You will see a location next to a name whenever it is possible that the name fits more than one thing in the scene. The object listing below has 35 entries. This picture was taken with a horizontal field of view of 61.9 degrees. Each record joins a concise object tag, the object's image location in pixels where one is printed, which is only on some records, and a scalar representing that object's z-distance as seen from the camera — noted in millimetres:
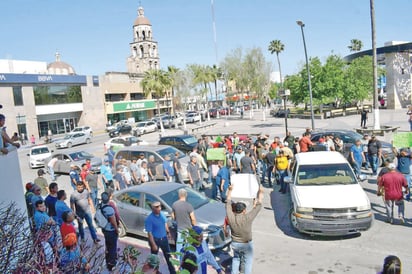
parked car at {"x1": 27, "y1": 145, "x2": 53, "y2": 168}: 22234
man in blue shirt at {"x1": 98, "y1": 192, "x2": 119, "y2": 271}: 6715
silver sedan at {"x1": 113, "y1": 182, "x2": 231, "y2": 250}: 7312
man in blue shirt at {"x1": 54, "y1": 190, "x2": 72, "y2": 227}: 7367
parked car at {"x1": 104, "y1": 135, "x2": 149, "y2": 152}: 22712
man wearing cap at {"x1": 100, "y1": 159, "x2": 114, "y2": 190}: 12148
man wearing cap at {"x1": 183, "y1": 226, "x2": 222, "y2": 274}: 5142
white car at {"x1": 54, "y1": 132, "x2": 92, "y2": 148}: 33344
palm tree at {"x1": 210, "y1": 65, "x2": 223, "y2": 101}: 58562
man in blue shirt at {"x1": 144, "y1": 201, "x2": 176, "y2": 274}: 6348
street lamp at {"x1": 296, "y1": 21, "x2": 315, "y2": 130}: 23734
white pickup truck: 7399
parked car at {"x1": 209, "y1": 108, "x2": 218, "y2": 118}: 59594
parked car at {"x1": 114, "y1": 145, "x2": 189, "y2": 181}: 13916
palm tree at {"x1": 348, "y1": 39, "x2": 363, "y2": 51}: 81125
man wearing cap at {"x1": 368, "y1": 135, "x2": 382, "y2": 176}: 12688
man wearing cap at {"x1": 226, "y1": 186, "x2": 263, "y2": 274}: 5637
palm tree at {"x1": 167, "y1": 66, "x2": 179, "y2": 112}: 41931
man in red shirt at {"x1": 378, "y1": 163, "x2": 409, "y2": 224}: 8062
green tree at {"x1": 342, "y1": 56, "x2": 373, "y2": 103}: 35719
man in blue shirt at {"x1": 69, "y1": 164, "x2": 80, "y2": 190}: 11437
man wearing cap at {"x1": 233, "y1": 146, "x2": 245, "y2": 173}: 12562
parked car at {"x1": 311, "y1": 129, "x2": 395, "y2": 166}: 14741
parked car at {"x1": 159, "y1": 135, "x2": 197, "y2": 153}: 18861
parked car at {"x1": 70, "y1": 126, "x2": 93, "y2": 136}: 37384
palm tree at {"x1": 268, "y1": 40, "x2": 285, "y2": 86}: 59888
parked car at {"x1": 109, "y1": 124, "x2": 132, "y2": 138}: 40050
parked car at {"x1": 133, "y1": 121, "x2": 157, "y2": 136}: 38875
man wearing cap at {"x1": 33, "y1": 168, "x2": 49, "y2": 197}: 10531
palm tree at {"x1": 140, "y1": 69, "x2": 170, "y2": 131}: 39812
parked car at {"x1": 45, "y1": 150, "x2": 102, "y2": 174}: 18281
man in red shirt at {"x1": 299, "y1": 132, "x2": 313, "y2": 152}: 13688
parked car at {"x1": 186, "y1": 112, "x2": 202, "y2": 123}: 50250
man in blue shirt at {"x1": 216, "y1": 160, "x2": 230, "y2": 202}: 10523
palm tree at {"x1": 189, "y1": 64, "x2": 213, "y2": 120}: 55719
